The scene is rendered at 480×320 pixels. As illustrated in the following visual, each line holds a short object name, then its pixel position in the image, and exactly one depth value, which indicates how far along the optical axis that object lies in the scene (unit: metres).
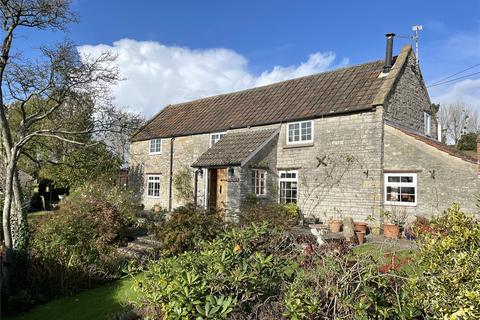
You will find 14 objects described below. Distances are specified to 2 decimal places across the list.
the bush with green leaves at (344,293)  3.71
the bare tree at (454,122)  51.22
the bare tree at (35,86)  9.27
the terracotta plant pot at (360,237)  12.81
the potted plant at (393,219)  14.33
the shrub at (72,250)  9.11
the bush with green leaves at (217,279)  3.77
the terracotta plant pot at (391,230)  14.06
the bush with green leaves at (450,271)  3.12
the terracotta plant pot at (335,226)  15.35
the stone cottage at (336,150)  14.47
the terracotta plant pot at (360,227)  14.41
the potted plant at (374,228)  14.86
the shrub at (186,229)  10.41
